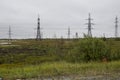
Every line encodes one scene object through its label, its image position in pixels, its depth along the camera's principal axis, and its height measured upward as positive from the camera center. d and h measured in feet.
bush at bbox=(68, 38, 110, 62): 104.27 -4.49
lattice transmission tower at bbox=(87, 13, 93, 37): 263.41 +12.96
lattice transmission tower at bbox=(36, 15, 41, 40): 331.98 +10.03
